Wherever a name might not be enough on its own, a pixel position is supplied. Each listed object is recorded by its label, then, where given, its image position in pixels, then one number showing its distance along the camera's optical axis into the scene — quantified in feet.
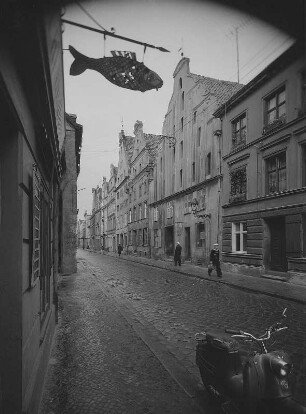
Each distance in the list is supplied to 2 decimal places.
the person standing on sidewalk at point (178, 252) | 83.87
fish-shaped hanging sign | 9.73
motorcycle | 9.40
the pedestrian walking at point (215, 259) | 56.95
